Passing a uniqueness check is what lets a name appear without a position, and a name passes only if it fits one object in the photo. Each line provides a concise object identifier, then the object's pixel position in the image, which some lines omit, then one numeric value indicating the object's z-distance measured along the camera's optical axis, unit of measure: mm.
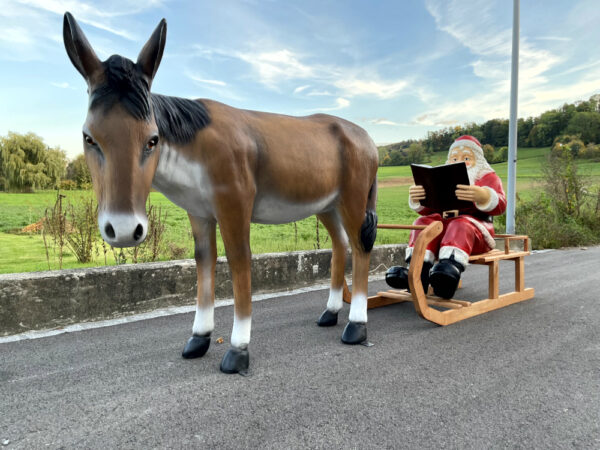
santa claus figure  3574
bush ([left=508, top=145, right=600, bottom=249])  10609
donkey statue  1904
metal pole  8680
